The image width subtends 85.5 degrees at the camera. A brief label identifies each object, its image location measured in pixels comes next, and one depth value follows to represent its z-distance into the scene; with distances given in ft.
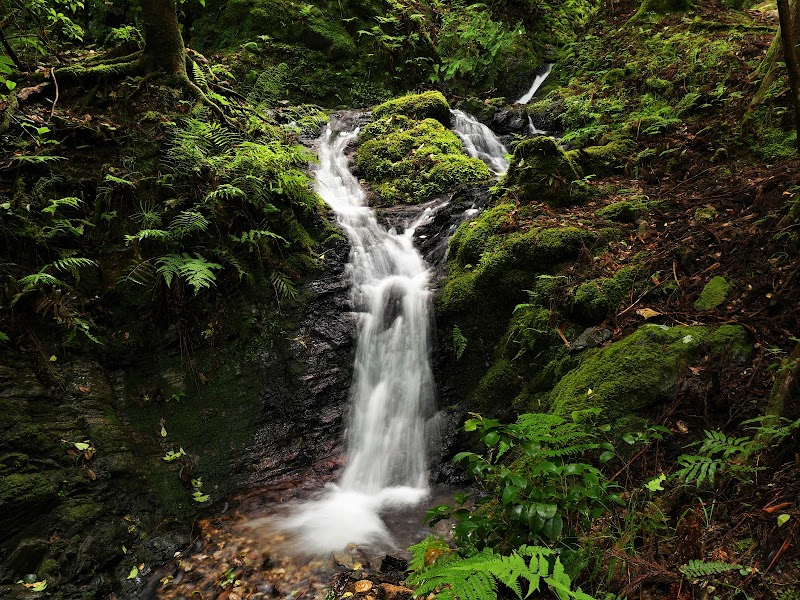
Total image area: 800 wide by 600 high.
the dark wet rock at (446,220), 22.18
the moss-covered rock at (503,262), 16.25
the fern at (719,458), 7.38
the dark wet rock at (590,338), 12.81
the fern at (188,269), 15.65
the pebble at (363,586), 10.69
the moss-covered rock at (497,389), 15.11
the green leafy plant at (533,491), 6.86
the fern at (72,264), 14.69
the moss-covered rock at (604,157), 21.83
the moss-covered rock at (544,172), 19.57
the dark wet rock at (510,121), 35.40
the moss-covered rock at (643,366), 10.18
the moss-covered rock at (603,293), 13.50
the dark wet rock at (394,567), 11.17
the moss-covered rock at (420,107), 34.01
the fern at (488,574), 5.11
